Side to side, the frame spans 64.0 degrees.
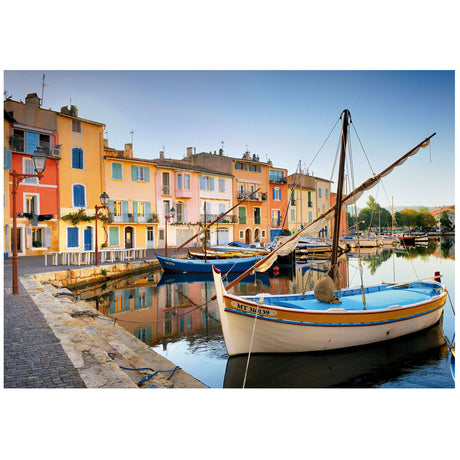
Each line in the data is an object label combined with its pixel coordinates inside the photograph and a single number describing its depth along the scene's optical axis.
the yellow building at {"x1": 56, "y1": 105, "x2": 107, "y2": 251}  18.59
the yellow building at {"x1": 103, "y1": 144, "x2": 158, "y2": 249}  21.20
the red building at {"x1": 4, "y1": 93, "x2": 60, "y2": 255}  16.61
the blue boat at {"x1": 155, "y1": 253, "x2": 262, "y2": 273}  16.77
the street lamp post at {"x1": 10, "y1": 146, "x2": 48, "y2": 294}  6.39
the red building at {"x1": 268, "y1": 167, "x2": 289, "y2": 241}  32.09
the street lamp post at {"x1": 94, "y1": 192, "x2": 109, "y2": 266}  13.35
